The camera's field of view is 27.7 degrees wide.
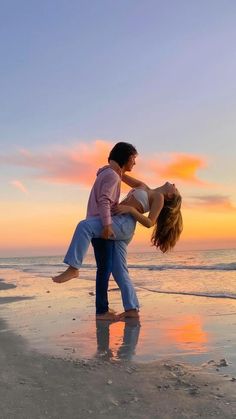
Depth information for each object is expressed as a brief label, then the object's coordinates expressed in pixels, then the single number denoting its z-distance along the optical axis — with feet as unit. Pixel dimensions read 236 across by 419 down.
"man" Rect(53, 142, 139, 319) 16.52
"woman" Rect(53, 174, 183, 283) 16.55
